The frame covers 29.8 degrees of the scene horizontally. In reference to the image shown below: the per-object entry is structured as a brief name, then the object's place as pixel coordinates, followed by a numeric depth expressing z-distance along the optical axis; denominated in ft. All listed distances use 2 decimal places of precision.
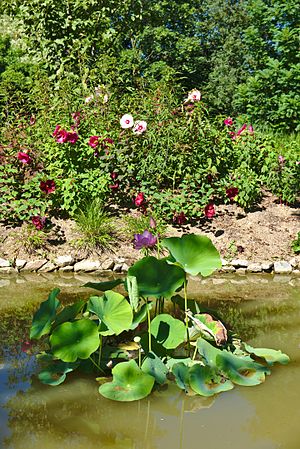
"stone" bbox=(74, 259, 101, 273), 16.84
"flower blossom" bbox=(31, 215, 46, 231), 17.78
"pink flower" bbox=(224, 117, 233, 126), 21.13
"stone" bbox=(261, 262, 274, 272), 17.25
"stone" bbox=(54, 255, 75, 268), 16.92
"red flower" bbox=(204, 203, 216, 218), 18.89
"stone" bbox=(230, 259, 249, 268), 17.35
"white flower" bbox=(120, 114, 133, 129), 18.88
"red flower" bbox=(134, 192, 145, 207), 18.76
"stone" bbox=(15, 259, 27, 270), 16.72
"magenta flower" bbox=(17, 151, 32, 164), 18.33
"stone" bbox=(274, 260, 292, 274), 17.21
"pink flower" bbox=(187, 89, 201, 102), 19.77
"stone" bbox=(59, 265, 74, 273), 16.89
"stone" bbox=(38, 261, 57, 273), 16.81
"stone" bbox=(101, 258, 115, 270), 16.88
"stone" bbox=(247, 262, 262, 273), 17.25
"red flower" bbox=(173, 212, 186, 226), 18.66
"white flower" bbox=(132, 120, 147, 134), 18.71
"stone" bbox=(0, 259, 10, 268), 16.74
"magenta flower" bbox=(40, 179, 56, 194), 17.80
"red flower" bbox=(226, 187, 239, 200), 19.69
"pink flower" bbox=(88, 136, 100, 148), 18.35
